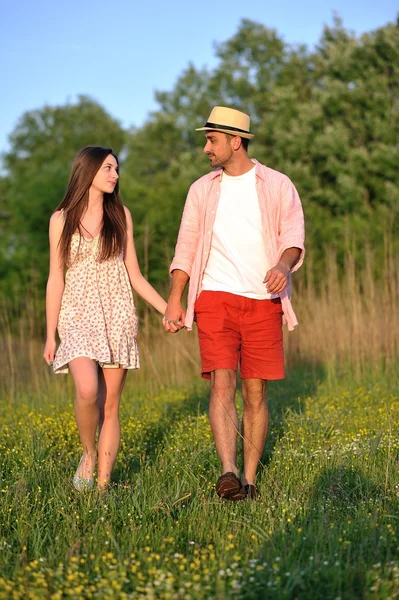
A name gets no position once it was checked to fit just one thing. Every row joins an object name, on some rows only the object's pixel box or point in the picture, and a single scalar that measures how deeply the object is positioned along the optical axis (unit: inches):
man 236.5
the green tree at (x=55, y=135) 2374.5
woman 232.8
